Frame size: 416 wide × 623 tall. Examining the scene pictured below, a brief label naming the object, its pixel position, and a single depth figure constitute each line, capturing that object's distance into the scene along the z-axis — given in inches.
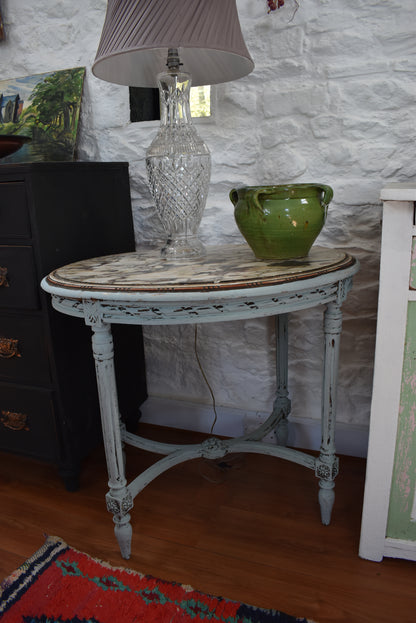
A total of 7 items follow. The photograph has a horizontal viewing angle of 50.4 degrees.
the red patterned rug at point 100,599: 43.1
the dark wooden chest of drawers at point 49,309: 53.2
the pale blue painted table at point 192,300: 38.2
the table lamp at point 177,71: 41.3
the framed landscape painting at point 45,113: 68.9
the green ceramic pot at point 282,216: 43.1
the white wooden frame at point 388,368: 39.7
